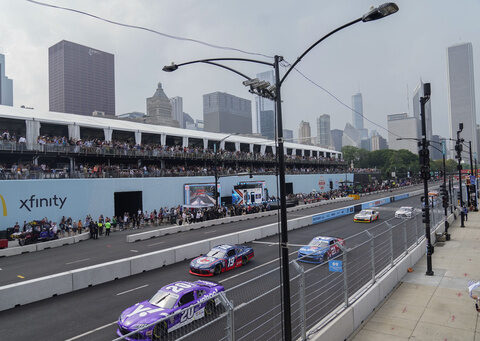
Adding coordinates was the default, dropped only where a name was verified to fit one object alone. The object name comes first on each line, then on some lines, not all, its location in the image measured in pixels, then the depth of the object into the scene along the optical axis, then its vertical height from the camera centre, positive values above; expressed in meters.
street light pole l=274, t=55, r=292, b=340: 6.41 -0.56
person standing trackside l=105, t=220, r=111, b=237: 28.92 -4.13
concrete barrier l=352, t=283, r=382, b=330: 8.60 -3.73
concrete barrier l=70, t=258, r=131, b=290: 13.96 -4.15
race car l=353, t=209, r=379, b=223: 32.31 -4.31
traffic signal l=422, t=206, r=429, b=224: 14.55 -1.97
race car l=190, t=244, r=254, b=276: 15.23 -4.04
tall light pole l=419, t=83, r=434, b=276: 14.26 +0.46
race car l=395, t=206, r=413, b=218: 31.48 -3.92
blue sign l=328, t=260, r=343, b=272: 8.45 -2.41
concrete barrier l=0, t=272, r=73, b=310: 11.87 -4.12
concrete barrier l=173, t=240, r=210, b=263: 18.39 -4.17
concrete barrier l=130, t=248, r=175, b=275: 16.13 -4.18
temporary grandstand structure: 35.38 +7.09
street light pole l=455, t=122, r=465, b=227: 25.52 +1.88
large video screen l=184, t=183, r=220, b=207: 40.53 -2.04
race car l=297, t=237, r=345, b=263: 16.32 -3.87
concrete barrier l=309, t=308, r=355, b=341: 7.13 -3.59
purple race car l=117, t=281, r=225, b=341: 8.66 -3.75
